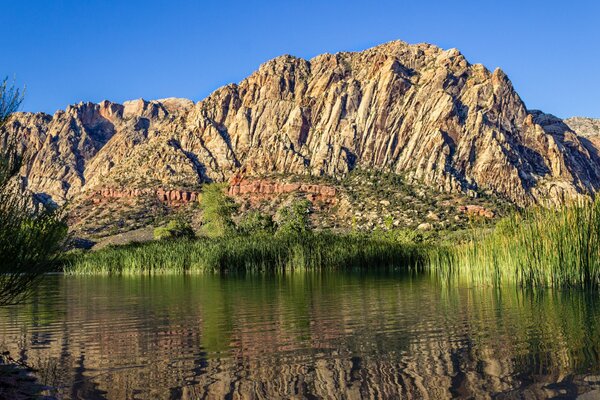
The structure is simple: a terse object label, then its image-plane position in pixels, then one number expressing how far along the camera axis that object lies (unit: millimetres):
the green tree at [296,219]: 110500
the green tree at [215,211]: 121662
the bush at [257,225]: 117688
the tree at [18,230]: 11594
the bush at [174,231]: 121450
